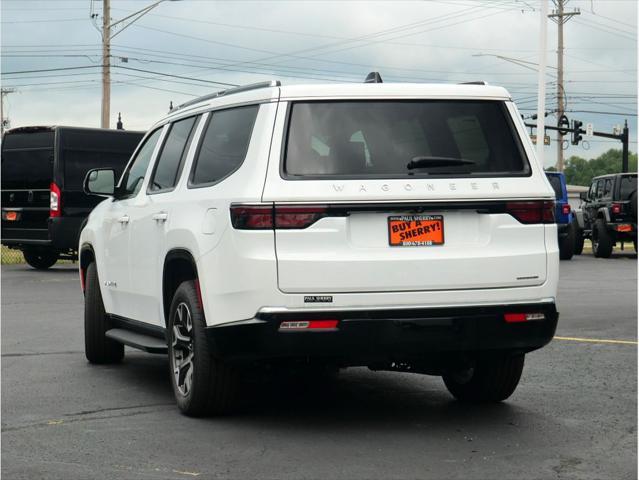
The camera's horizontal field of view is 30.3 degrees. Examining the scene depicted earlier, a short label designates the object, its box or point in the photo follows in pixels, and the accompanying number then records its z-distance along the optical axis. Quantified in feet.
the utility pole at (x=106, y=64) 132.05
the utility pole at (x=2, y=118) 326.24
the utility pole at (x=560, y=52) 200.44
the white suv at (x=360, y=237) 20.24
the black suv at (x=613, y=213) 91.97
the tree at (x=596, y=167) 636.07
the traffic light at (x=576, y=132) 190.20
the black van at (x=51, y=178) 67.97
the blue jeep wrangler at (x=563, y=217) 87.51
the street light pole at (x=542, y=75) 93.40
